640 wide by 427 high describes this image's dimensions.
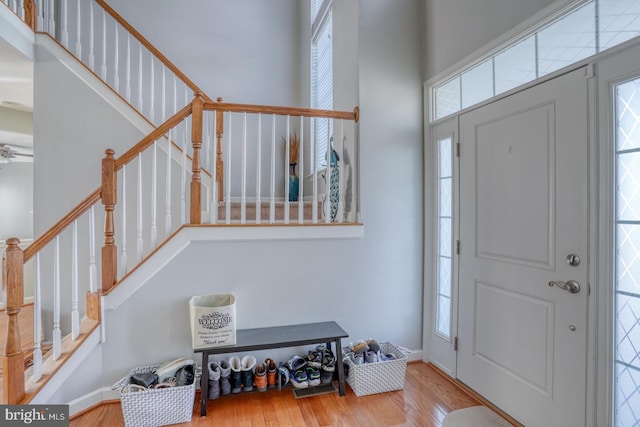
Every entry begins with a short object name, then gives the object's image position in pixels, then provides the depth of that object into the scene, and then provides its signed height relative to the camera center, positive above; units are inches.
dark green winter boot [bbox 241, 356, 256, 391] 89.7 -45.7
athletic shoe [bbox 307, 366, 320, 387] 91.9 -47.3
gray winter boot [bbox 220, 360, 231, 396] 87.4 -46.2
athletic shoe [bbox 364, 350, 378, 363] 94.3 -42.8
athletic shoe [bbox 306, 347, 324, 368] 94.7 -44.2
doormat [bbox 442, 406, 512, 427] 78.0 -51.2
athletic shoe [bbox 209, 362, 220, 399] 85.5 -46.0
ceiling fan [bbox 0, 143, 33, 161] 175.0 +31.8
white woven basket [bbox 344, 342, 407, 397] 90.7 -46.9
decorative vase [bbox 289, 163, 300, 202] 152.4 +10.8
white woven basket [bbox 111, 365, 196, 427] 76.4 -46.7
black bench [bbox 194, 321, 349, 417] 83.4 -35.1
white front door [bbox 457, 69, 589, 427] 65.7 -9.7
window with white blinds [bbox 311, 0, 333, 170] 142.9 +70.3
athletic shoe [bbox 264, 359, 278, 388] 92.5 -46.6
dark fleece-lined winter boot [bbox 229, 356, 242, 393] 89.1 -45.9
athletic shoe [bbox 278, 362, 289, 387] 92.2 -47.1
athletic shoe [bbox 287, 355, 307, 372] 95.0 -45.5
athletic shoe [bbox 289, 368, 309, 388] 90.7 -47.4
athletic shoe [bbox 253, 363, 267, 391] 90.4 -47.4
